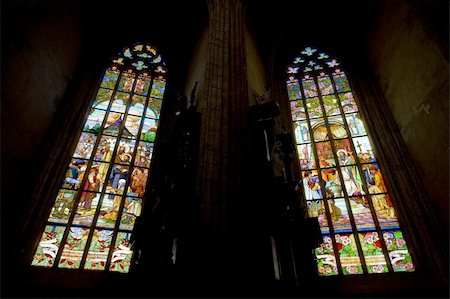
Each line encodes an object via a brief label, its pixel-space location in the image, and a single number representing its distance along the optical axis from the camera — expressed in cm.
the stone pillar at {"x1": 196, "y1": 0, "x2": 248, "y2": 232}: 427
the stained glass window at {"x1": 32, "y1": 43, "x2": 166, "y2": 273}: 610
